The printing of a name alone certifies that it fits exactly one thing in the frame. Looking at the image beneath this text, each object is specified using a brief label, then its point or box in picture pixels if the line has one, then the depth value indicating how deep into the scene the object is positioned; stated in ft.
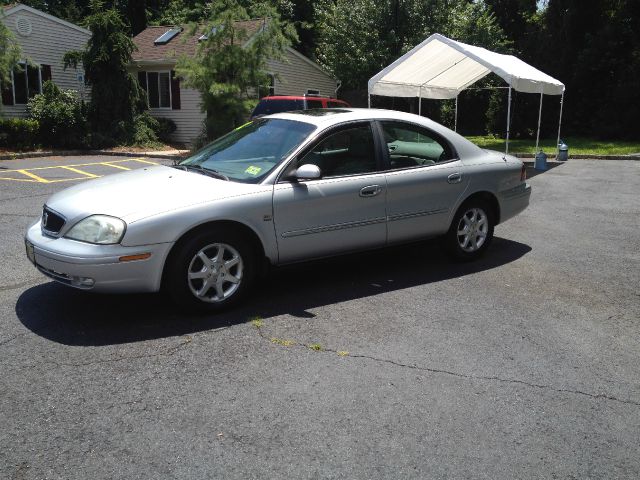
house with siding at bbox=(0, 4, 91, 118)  69.51
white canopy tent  43.88
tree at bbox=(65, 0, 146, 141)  69.56
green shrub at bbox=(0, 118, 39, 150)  60.80
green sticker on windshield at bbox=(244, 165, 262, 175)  16.08
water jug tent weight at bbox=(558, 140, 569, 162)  56.85
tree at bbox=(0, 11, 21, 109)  54.19
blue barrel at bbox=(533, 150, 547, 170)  50.37
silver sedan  13.92
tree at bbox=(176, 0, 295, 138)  56.80
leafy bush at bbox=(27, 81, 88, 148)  64.96
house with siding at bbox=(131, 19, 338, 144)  77.20
